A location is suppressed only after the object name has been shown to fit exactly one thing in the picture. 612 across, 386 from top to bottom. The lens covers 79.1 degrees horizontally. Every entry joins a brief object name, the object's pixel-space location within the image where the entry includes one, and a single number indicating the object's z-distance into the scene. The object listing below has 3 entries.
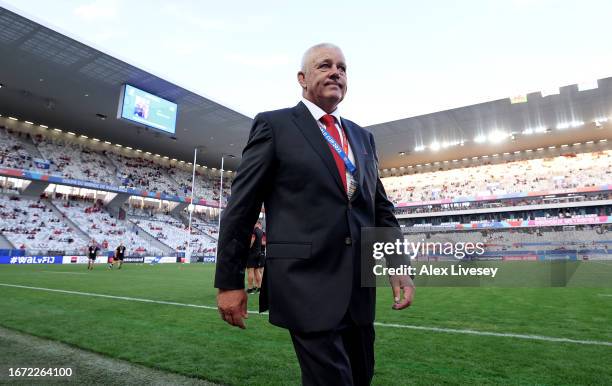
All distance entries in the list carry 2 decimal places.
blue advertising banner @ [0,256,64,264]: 23.56
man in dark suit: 1.45
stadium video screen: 26.45
